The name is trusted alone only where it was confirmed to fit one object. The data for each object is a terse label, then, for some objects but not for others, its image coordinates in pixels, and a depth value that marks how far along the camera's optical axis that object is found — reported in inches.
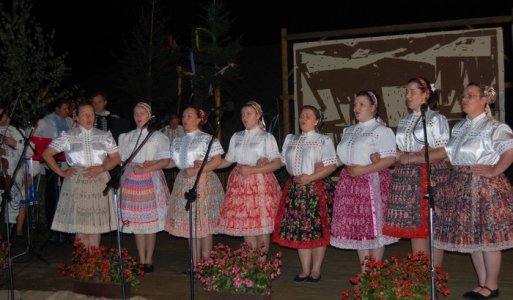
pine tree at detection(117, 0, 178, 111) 794.2
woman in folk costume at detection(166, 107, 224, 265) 235.6
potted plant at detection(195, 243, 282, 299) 182.9
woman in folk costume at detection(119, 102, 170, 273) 242.7
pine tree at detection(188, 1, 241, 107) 616.4
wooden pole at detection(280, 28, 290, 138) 369.9
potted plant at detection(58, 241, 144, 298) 207.3
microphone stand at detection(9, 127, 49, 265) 273.1
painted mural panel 325.7
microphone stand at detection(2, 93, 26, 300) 219.5
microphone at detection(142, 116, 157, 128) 189.6
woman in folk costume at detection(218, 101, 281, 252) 226.8
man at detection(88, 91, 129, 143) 297.5
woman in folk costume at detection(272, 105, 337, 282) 216.5
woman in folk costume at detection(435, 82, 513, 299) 188.2
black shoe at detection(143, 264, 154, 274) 251.4
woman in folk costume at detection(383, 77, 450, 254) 200.8
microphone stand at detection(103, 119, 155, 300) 181.6
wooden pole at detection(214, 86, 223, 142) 488.3
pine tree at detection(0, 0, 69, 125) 389.1
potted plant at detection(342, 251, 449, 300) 160.6
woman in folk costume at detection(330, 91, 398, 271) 206.1
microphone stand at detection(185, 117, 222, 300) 174.6
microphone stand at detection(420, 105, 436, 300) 155.3
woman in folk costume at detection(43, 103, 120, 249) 241.9
